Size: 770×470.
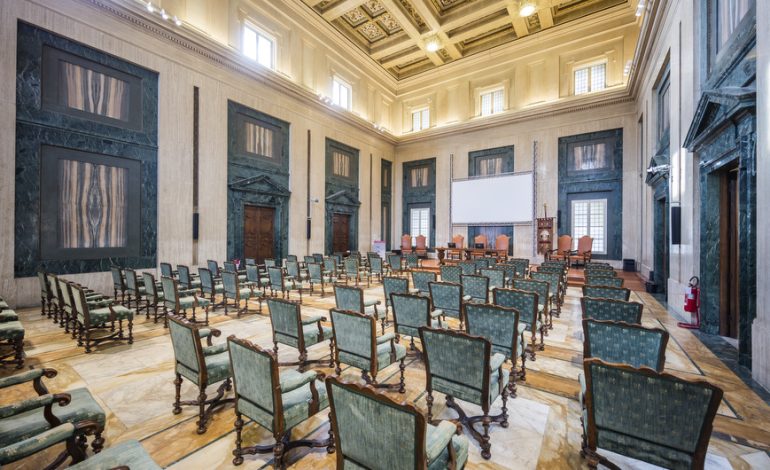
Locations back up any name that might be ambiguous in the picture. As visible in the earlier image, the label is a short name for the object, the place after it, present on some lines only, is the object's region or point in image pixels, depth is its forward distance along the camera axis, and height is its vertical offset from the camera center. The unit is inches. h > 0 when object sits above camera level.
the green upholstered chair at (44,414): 70.9 -43.5
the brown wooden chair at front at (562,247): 484.2 -17.6
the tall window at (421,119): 709.3 +252.5
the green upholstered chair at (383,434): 51.8 -34.6
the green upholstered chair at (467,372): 85.7 -38.0
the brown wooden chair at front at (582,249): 477.4 -20.0
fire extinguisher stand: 205.6 -42.9
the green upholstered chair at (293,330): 131.4 -40.1
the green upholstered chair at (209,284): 246.3 -38.4
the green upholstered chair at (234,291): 232.5 -41.0
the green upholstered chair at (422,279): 229.8 -31.4
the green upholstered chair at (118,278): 248.5 -35.1
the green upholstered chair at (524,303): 144.2 -31.0
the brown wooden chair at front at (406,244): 658.2 -17.8
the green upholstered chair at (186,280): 250.8 -35.6
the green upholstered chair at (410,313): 137.2 -33.5
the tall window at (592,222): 520.7 +22.3
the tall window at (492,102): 620.4 +255.2
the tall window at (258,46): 444.5 +264.0
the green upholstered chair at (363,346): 109.7 -39.6
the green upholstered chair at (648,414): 58.8 -34.8
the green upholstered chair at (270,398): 75.3 -41.5
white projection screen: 578.2 +65.8
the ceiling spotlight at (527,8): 442.9 +308.7
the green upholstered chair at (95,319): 162.1 -44.0
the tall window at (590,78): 529.7 +258.1
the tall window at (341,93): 584.2 +260.1
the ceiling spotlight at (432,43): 546.0 +321.6
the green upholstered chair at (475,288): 195.3 -32.2
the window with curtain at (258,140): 441.7 +131.6
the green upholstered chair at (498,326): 112.4 -32.5
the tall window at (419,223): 693.9 +26.2
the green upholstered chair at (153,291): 217.5 -38.9
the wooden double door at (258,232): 443.2 +3.7
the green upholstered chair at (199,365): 95.7 -41.7
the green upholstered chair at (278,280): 261.4 -36.9
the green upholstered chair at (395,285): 180.5 -28.2
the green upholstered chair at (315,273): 308.7 -36.5
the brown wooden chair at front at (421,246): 642.8 -21.3
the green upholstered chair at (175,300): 195.0 -40.9
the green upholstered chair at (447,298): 172.2 -34.0
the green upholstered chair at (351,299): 157.9 -32.0
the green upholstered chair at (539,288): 177.3 -28.8
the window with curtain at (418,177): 701.9 +126.5
